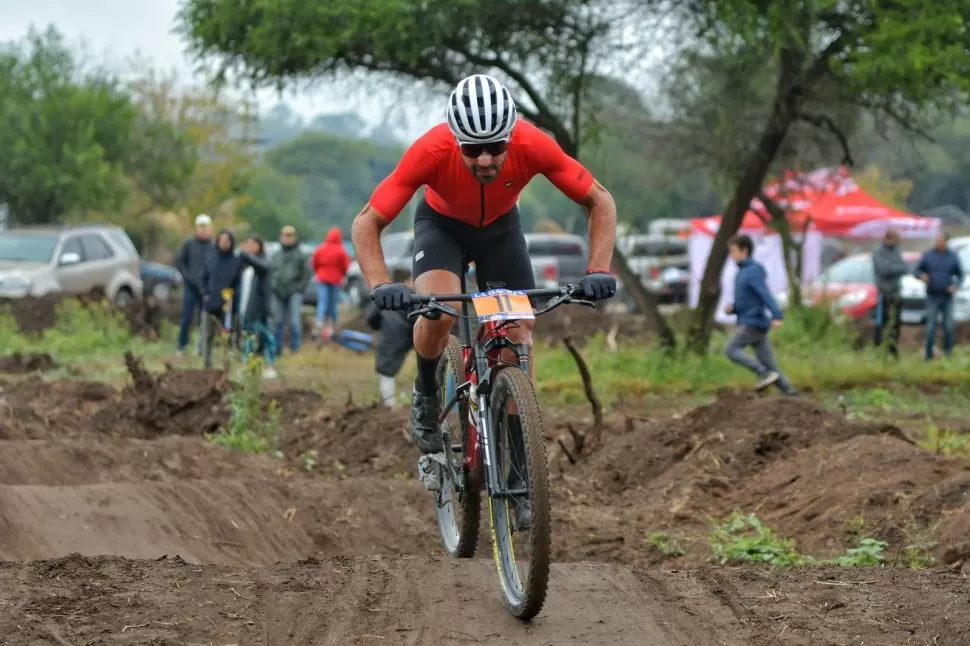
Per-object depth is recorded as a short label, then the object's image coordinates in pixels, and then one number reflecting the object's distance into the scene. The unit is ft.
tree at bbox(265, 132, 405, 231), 439.22
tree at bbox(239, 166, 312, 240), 299.17
